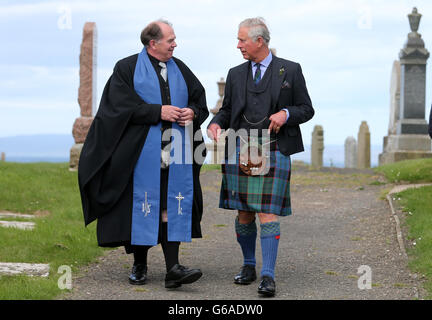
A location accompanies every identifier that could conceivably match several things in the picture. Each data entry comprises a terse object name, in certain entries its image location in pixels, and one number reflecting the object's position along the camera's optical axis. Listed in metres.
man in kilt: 5.97
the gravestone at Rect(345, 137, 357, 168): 24.52
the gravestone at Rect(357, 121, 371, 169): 21.86
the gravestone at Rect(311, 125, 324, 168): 21.78
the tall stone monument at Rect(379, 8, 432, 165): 20.27
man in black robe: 6.03
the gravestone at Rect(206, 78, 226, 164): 18.60
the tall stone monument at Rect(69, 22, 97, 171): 15.61
